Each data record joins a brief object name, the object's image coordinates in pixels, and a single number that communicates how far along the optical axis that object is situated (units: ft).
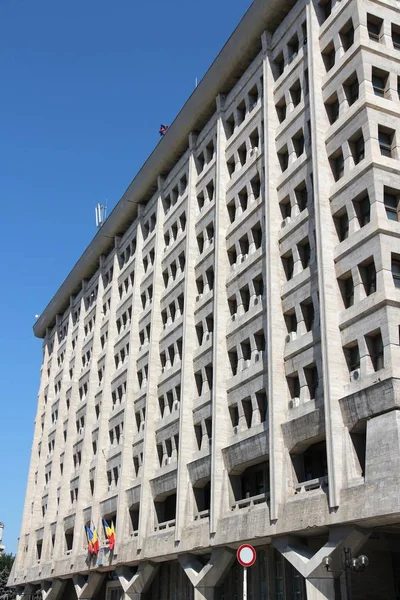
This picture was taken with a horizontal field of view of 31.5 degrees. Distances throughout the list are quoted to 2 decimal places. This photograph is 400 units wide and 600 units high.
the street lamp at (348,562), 71.31
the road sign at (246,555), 59.52
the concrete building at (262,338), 85.81
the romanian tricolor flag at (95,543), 150.00
